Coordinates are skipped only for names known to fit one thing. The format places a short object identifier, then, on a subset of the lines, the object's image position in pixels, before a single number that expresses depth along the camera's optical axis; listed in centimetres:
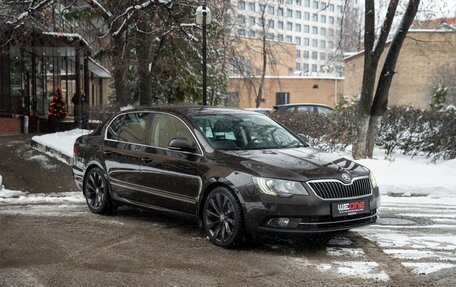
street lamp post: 1388
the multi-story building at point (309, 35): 13212
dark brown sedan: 593
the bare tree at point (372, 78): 1405
